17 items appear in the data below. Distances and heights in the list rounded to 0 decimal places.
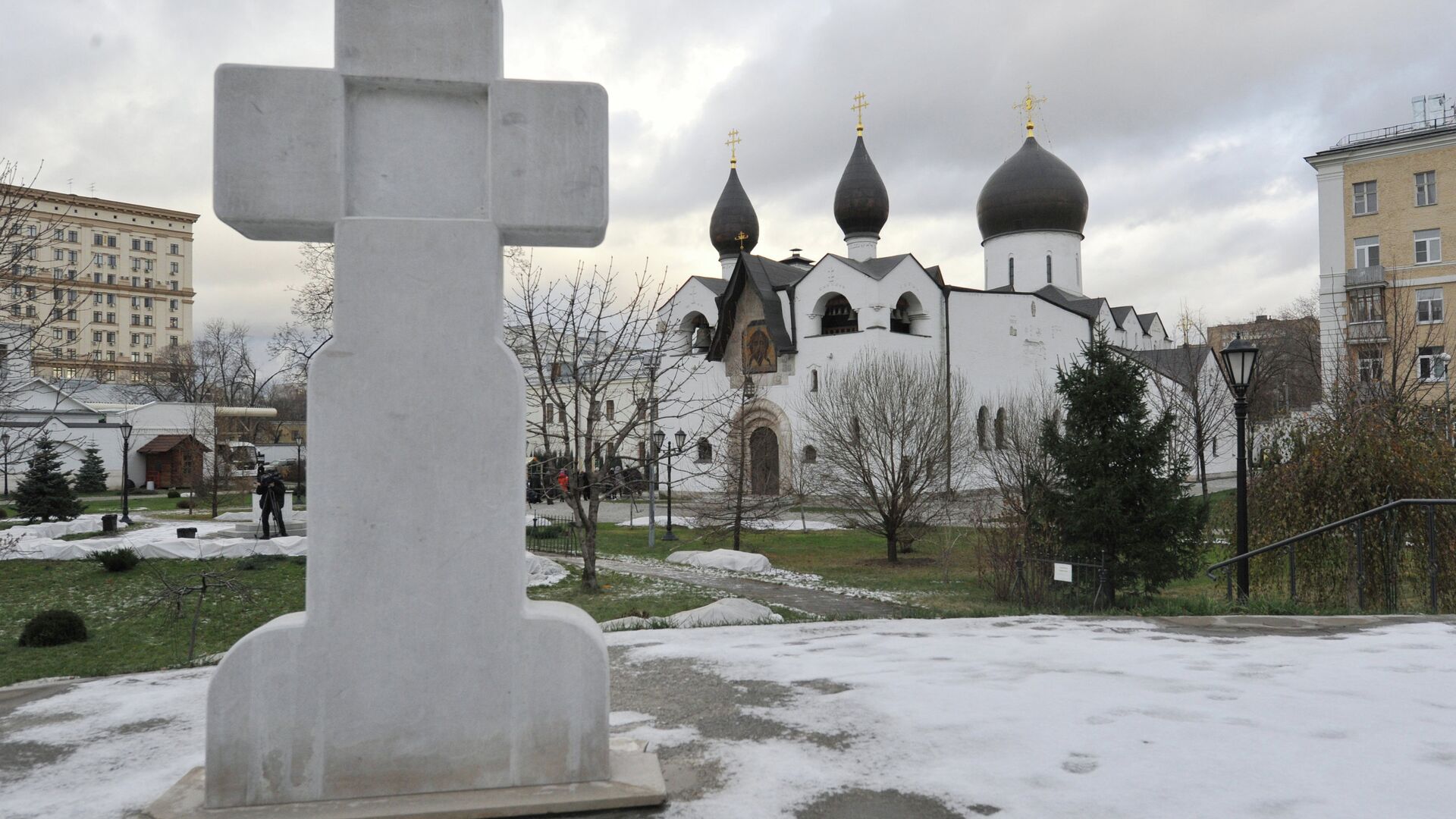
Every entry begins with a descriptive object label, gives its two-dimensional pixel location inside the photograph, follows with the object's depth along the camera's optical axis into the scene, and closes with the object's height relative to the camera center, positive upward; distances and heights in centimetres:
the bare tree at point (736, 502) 2286 -131
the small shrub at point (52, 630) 1080 -207
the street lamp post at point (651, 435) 1680 +39
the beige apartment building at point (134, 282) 7794 +1611
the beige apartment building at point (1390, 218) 3278 +852
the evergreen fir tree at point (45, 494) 2534 -104
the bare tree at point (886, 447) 2112 +11
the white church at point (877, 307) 3594 +614
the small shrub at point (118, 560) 1591 -181
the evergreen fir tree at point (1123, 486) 1212 -48
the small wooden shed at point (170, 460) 4316 -14
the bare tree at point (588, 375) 1491 +137
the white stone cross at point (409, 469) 271 -4
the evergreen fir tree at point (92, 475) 3797 -75
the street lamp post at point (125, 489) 2523 -93
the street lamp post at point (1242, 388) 1006 +70
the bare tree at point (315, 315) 2705 +423
